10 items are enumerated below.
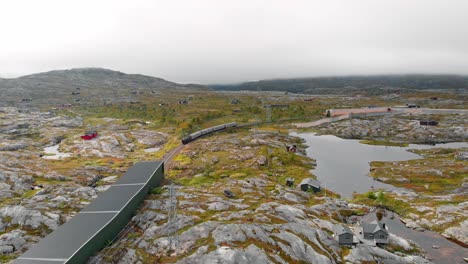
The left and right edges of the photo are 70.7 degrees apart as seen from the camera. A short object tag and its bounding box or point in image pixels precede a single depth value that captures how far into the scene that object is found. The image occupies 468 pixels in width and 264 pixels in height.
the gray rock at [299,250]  62.75
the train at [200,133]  163.66
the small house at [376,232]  72.94
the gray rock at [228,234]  63.74
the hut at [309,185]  103.50
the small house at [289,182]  107.94
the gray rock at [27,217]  71.69
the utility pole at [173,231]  62.44
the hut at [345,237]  70.25
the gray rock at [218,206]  78.69
